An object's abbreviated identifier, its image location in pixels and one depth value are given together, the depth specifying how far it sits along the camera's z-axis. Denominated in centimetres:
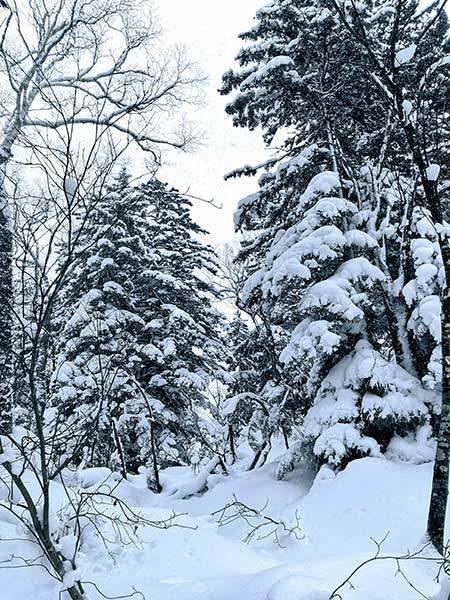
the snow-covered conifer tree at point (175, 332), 1206
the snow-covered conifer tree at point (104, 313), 1095
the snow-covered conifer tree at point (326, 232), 596
